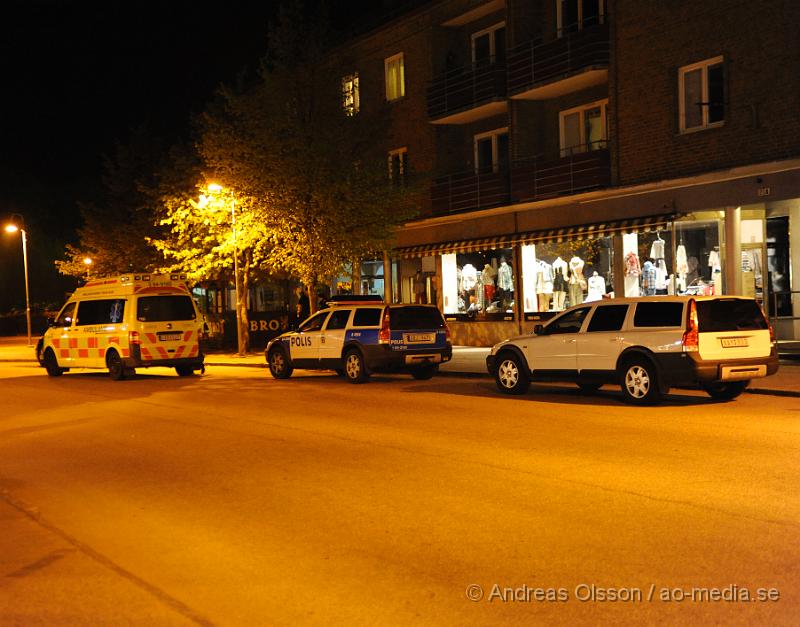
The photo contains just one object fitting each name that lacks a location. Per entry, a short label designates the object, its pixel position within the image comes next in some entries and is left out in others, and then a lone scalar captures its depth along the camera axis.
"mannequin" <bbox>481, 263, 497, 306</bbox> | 28.88
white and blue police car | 19.16
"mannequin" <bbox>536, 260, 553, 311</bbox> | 26.91
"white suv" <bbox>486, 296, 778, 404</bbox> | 13.62
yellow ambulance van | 21.25
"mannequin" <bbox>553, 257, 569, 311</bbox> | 26.34
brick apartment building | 20.61
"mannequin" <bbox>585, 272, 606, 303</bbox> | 24.95
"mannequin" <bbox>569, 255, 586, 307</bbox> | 25.73
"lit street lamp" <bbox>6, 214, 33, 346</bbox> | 42.97
